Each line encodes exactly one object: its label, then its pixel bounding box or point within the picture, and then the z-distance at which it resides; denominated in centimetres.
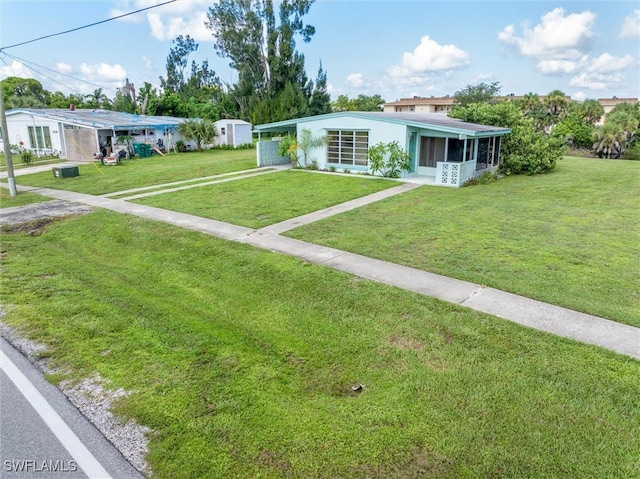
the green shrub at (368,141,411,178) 1852
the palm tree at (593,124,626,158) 3067
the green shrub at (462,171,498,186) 1769
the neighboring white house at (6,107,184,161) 2644
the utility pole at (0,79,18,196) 1514
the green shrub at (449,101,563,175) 2067
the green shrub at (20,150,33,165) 2433
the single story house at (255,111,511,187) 1745
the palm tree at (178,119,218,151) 3125
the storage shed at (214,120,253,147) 3375
